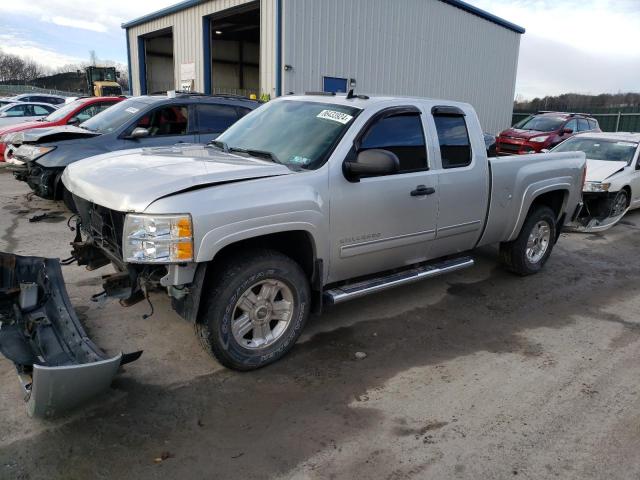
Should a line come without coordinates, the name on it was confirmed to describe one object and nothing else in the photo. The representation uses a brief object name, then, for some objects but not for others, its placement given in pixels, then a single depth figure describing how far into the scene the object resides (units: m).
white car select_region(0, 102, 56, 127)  15.30
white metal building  14.75
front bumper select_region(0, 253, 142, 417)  2.75
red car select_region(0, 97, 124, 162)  10.16
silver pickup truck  3.18
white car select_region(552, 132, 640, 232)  8.73
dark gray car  7.13
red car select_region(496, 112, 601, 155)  15.06
